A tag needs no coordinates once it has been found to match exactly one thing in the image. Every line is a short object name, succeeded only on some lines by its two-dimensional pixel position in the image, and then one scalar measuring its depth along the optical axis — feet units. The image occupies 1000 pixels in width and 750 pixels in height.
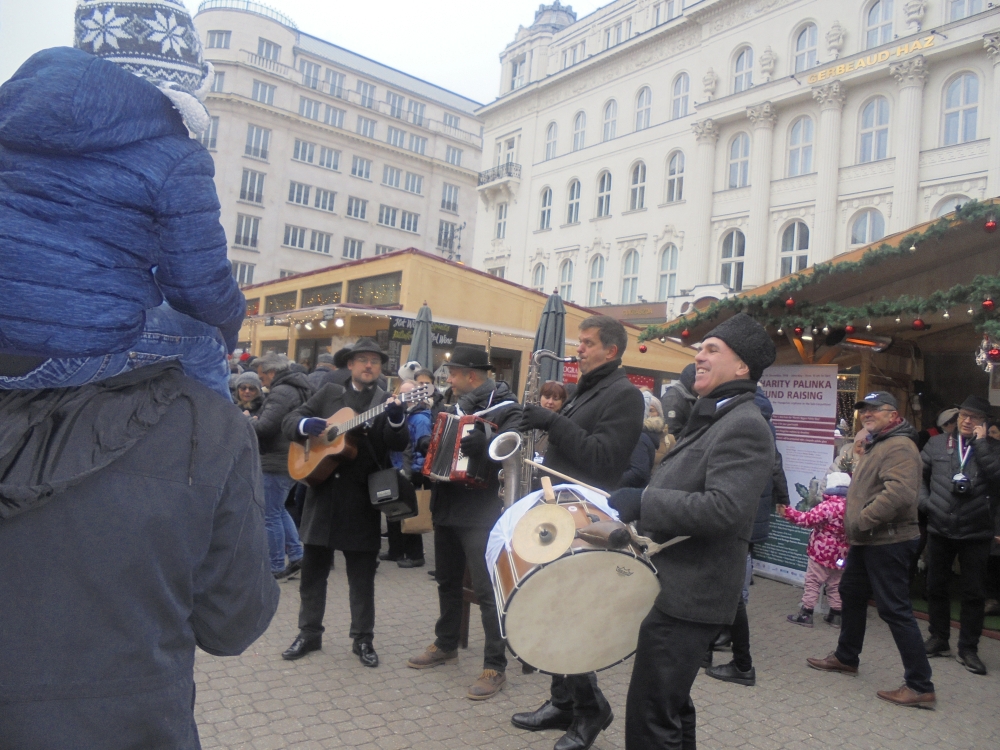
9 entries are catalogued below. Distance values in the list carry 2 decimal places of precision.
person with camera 18.15
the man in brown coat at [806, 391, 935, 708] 15.34
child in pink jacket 21.01
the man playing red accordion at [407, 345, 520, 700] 13.93
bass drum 8.11
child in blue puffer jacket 4.02
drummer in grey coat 8.35
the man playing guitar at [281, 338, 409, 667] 15.31
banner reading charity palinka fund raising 25.39
